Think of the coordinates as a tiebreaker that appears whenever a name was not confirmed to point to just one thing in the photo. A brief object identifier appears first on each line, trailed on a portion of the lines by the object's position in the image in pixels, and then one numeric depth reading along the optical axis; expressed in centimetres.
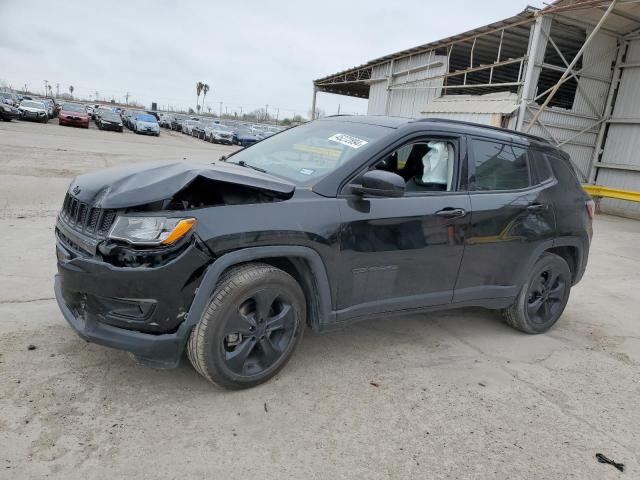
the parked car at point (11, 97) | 4142
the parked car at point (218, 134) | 3297
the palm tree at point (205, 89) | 11030
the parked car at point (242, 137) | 3452
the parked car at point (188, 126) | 4098
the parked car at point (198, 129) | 3675
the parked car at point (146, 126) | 3116
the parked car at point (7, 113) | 2528
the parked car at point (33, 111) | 2922
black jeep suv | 261
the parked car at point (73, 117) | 2972
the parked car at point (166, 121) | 4906
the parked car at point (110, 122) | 3028
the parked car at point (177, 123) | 4612
